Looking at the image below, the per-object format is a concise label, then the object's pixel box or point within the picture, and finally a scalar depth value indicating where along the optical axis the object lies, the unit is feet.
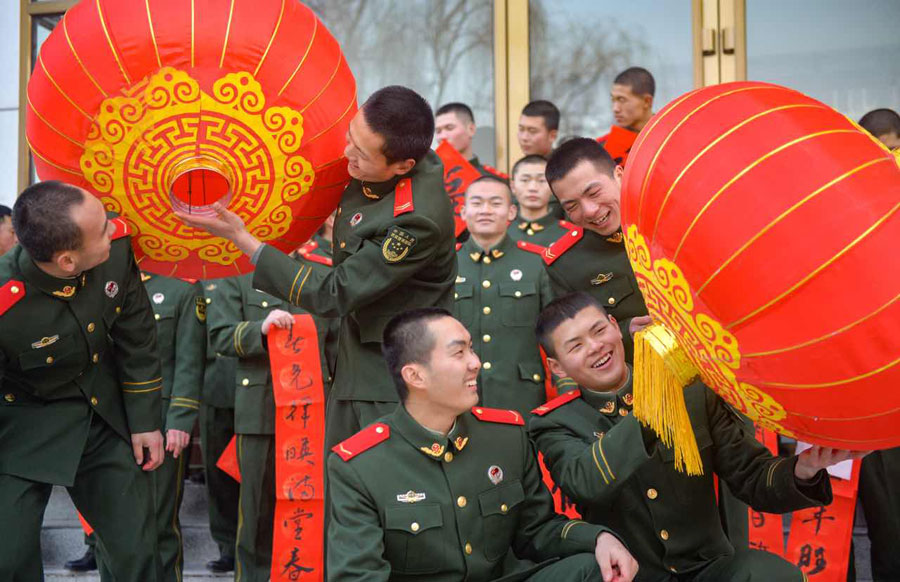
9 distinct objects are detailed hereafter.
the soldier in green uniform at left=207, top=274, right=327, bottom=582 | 14.06
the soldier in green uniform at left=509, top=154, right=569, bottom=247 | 16.75
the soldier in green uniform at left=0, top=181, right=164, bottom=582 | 10.03
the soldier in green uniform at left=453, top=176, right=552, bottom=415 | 14.56
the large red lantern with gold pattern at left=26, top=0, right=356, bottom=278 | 8.84
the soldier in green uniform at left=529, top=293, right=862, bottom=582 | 8.59
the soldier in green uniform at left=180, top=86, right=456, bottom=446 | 9.73
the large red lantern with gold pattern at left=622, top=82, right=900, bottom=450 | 6.04
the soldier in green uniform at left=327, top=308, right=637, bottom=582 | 8.56
